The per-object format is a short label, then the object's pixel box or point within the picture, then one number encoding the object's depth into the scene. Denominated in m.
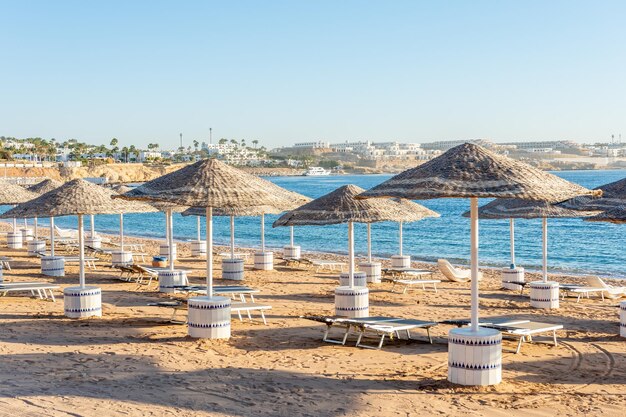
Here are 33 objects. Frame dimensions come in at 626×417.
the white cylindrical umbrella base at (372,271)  17.42
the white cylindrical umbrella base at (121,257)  20.55
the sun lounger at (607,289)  15.48
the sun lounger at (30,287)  13.75
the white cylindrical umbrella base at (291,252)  22.70
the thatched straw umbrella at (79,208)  12.15
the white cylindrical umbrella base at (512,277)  17.05
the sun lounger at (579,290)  15.03
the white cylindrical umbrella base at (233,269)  18.28
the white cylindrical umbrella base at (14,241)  27.98
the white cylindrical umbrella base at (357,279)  14.70
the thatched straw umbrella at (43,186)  22.61
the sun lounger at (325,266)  20.61
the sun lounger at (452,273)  18.06
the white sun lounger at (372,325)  9.92
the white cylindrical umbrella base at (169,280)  15.53
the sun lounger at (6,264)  19.85
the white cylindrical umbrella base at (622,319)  10.77
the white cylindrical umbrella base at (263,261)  20.78
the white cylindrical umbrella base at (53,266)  18.29
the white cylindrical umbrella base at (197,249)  25.27
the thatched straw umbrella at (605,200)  10.06
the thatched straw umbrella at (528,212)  14.39
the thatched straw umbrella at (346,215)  12.24
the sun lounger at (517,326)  9.48
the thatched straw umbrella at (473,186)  7.88
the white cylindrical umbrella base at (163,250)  23.98
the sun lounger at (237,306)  11.35
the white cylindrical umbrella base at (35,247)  24.11
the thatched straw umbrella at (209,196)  10.25
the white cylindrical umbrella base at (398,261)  19.88
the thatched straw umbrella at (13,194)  20.53
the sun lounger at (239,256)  24.17
